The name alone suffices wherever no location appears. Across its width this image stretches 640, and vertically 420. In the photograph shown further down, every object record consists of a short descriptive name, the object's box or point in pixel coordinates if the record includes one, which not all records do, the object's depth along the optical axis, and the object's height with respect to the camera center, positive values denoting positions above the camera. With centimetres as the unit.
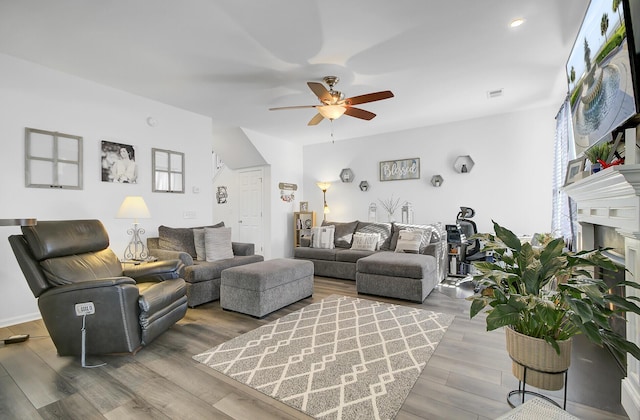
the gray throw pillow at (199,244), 386 -45
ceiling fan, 288 +116
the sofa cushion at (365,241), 489 -55
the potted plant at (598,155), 213 +42
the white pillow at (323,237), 525 -50
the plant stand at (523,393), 141 -107
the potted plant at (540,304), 121 -44
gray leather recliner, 209 -65
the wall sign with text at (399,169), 554 +81
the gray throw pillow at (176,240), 389 -40
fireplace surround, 141 -4
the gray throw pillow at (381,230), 497 -37
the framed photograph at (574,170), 270 +38
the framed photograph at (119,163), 363 +63
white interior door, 631 +5
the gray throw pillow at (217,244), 381 -46
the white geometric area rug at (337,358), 170 -112
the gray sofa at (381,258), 360 -72
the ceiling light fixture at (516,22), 238 +158
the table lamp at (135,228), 323 -23
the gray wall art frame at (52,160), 304 +58
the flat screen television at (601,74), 160 +90
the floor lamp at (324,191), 647 +44
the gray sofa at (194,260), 338 -66
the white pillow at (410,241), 433 -48
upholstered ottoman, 300 -84
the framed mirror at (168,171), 416 +60
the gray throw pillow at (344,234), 529 -45
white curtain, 339 +39
